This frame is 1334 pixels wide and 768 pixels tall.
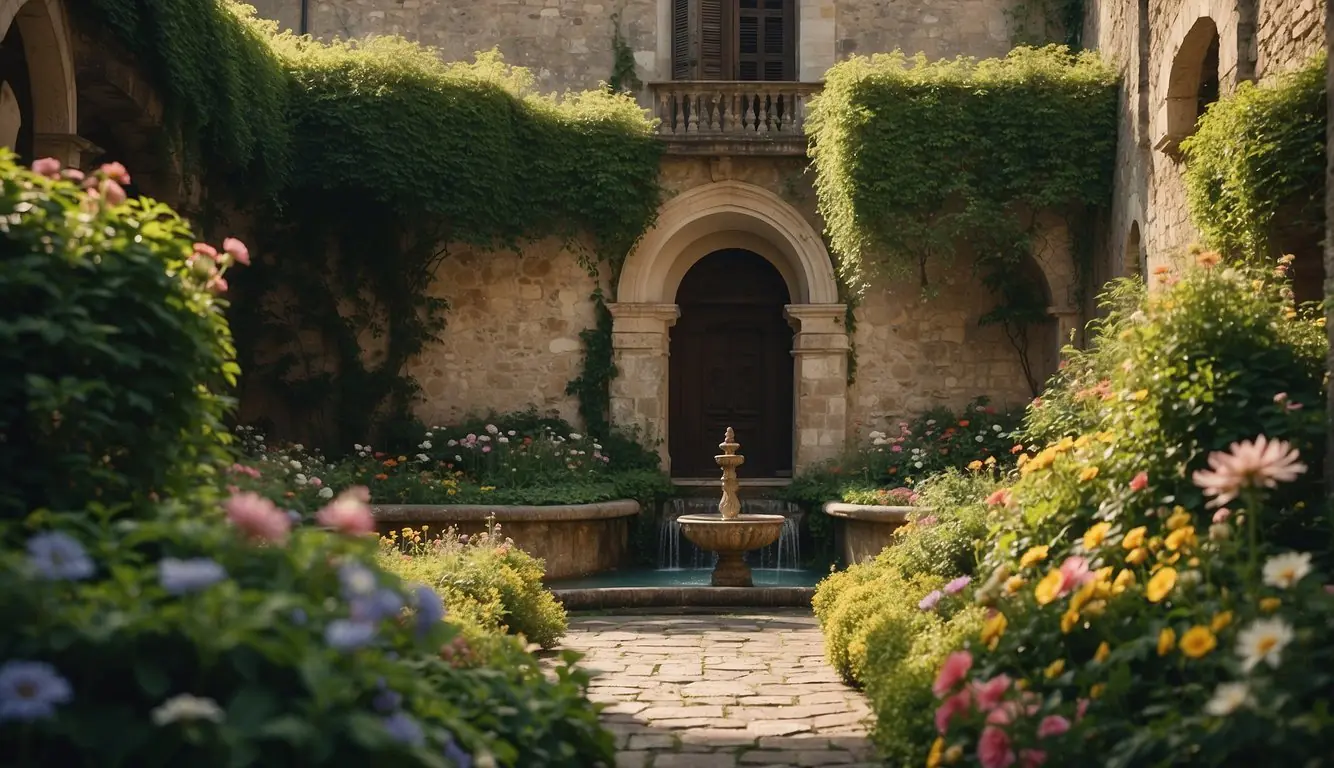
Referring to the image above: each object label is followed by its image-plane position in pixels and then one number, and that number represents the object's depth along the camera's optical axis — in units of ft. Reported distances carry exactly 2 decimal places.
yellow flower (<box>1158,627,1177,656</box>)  11.07
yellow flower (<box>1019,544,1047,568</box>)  14.03
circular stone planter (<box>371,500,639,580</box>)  36.96
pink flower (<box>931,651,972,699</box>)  11.54
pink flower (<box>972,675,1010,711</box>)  11.23
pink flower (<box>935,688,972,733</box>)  11.53
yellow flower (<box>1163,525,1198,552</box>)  12.73
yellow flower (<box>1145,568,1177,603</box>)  11.78
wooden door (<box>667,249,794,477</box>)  51.08
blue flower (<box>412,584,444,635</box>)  10.02
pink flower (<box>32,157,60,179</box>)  12.44
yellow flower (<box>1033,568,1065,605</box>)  12.09
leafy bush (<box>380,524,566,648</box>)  21.54
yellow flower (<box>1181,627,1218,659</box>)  10.76
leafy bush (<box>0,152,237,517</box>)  11.23
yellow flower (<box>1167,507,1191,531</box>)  12.96
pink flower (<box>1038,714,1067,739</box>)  10.94
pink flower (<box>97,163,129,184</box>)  12.77
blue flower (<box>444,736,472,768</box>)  9.20
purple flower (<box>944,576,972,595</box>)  15.84
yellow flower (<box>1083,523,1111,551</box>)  13.96
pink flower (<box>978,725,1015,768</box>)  10.94
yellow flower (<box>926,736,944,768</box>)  11.97
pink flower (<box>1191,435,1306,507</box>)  11.47
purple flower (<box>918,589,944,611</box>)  16.55
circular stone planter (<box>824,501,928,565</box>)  37.11
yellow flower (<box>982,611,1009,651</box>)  12.69
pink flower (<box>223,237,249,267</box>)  13.00
